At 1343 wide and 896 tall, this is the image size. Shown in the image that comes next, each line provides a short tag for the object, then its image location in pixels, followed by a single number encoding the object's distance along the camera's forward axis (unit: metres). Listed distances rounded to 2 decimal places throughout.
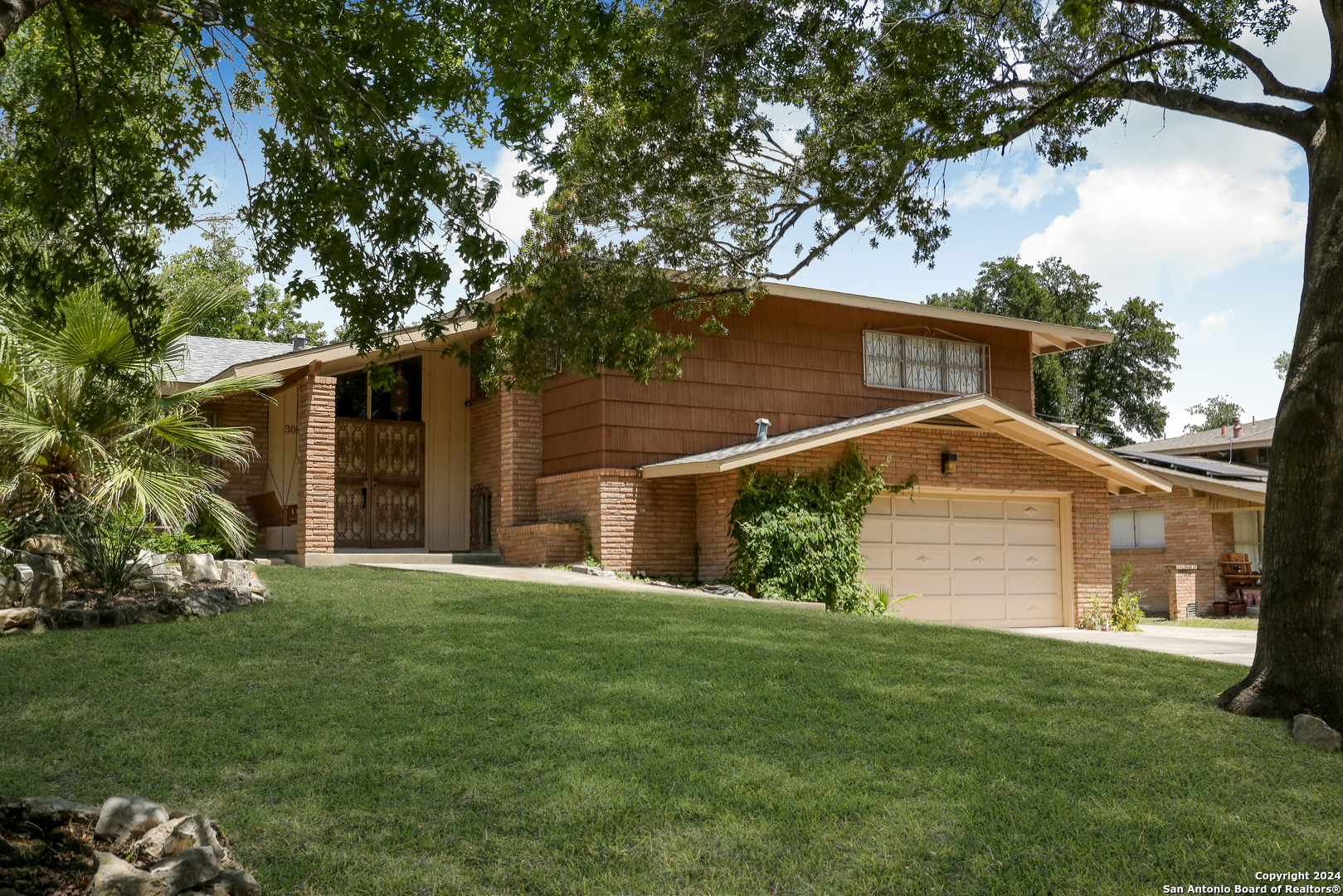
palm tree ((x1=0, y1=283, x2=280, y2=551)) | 9.04
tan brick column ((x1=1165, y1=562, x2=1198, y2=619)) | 19.66
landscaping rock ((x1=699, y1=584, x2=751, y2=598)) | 13.04
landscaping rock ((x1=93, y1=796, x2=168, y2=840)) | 3.83
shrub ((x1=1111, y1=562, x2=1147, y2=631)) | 16.36
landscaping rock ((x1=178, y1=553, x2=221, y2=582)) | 9.82
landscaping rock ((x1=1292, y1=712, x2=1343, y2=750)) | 5.83
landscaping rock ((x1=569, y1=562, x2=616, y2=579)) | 14.13
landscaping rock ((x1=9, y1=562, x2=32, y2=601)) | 8.09
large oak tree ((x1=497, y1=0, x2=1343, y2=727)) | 6.46
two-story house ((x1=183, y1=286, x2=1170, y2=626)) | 14.89
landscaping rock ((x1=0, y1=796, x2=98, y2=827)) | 3.79
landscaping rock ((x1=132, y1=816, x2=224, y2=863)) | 3.67
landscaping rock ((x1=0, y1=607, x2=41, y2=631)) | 7.80
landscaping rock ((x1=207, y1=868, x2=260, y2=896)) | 3.49
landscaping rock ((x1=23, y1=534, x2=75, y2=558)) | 8.92
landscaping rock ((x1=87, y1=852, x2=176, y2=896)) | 3.33
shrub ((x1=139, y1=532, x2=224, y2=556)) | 10.94
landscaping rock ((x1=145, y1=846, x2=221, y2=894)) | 3.41
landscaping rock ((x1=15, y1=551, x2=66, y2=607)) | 8.20
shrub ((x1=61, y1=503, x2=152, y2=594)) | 8.87
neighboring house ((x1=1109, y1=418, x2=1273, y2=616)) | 21.03
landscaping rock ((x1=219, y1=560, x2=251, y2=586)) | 9.80
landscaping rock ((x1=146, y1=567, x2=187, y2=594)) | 9.23
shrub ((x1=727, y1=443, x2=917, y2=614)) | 13.65
